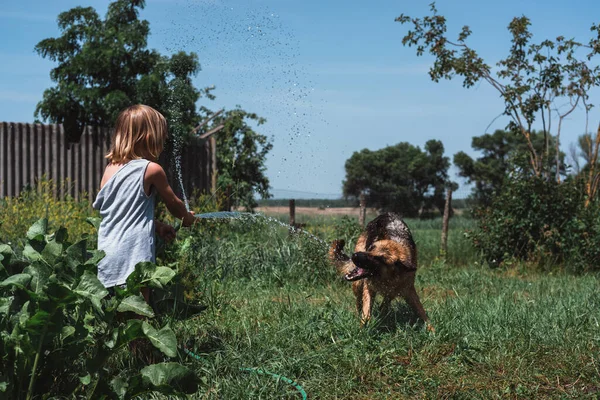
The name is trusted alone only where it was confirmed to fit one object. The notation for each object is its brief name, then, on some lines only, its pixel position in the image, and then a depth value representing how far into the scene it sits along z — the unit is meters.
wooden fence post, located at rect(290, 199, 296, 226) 11.69
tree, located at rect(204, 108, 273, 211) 15.56
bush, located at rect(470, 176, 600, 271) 10.55
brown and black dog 4.94
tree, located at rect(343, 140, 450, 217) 32.59
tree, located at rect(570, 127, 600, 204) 12.10
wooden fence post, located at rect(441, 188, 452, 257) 11.77
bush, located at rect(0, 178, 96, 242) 8.66
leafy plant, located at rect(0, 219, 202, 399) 3.21
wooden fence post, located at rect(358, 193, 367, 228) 12.54
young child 4.14
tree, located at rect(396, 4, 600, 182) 12.66
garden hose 4.05
